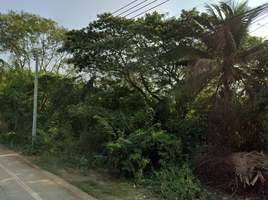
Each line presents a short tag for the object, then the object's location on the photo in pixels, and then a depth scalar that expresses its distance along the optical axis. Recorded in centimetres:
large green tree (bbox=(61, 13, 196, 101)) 1085
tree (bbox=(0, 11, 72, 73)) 2031
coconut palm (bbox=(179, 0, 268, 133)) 813
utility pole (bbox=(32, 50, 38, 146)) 1165
